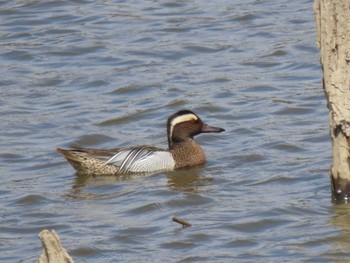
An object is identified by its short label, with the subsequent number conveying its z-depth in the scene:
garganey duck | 24.95
